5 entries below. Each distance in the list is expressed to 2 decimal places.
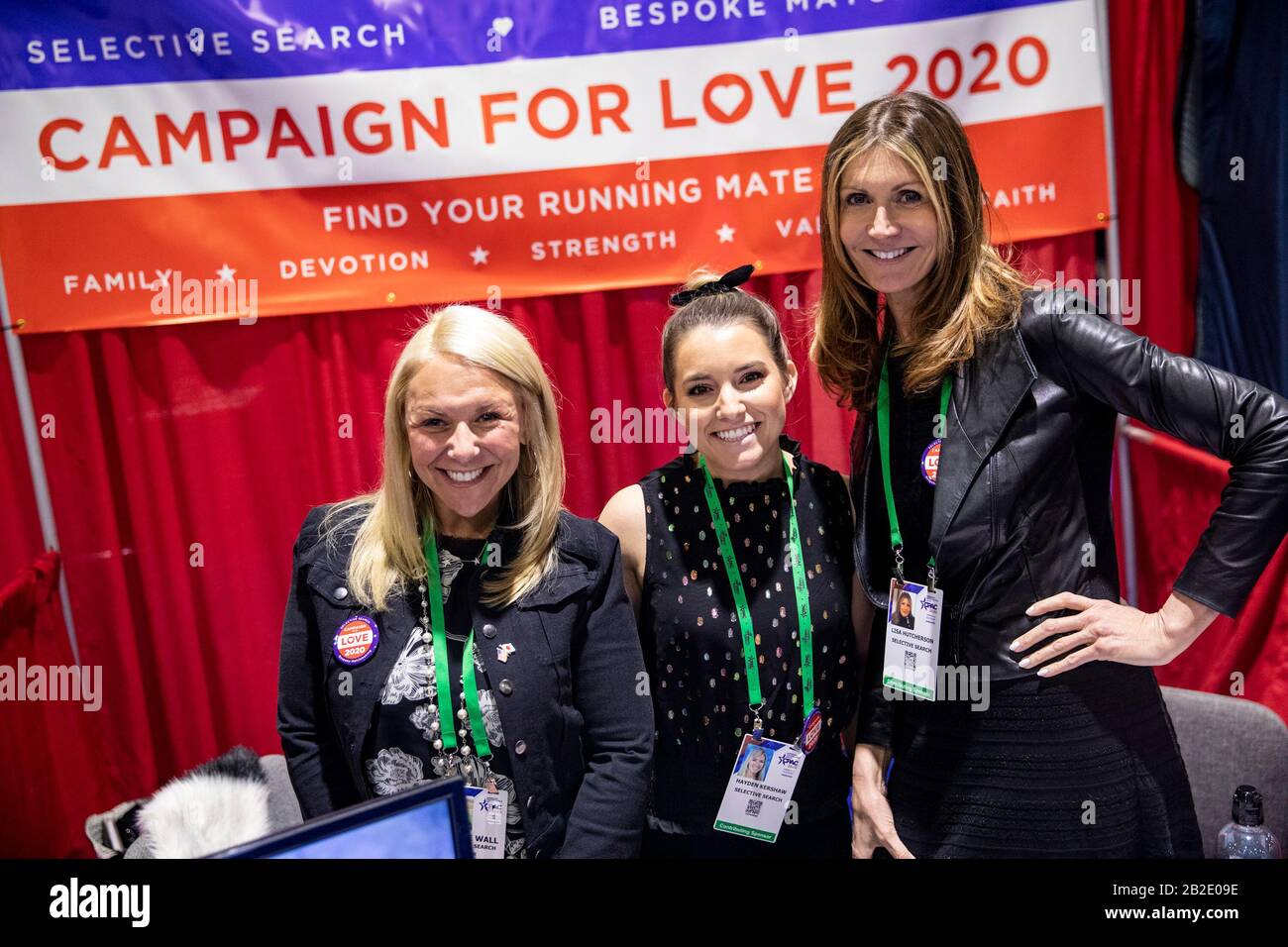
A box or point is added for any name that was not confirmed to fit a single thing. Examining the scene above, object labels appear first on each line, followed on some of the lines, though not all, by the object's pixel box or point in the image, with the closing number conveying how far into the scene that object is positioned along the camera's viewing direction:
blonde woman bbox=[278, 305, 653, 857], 1.66
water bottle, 2.16
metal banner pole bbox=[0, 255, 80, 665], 3.10
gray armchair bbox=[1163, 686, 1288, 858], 2.34
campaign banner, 2.89
